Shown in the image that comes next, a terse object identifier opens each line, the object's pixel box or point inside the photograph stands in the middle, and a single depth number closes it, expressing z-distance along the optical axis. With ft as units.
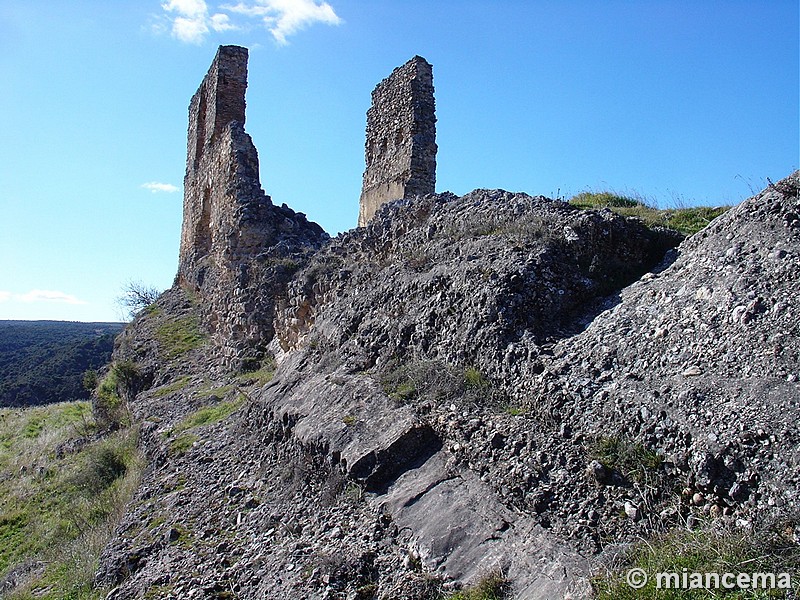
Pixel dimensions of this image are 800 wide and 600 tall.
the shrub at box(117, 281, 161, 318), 75.61
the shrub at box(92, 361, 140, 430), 44.65
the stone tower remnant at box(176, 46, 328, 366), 38.14
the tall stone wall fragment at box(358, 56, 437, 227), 40.01
